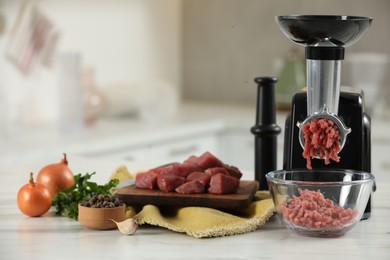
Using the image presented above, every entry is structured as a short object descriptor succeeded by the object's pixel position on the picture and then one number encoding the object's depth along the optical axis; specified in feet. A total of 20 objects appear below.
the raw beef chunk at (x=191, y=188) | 6.91
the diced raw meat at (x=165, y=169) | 7.11
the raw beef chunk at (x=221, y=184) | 6.90
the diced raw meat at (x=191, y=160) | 7.33
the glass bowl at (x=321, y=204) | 6.43
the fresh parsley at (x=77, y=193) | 6.92
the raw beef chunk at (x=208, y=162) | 7.29
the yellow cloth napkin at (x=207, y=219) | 6.46
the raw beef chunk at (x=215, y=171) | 7.05
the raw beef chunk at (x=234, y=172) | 7.16
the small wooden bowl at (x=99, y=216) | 6.53
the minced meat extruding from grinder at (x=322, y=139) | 6.69
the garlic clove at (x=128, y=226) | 6.45
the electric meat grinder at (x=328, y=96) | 6.54
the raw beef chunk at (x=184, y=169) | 7.16
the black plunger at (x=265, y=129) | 7.47
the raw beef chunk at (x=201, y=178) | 6.96
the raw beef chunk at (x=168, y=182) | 6.94
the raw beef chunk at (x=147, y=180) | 7.03
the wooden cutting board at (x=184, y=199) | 6.82
